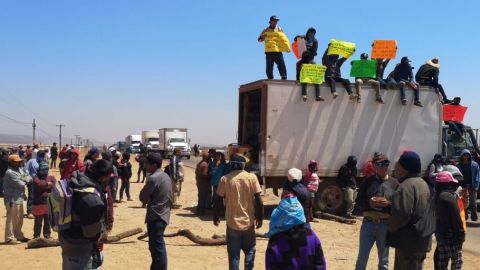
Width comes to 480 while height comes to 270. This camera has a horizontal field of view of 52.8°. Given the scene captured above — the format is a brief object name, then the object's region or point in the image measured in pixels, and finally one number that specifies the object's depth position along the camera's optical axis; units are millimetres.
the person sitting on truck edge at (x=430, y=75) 13805
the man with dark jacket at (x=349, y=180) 12500
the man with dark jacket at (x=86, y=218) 4281
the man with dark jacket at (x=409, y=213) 4617
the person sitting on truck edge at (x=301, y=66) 12344
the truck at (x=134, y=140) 60569
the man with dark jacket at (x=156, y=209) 6289
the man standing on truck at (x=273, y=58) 12797
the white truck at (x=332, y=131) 12172
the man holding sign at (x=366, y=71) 13000
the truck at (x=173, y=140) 44594
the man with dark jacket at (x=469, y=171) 11543
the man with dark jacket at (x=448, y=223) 5562
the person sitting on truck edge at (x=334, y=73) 12664
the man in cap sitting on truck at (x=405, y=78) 13141
